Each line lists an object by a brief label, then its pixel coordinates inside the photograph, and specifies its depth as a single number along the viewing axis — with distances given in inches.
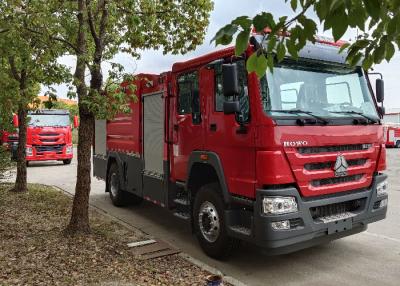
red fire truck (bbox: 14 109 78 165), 750.5
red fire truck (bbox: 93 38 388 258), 190.7
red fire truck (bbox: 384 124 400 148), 1310.3
